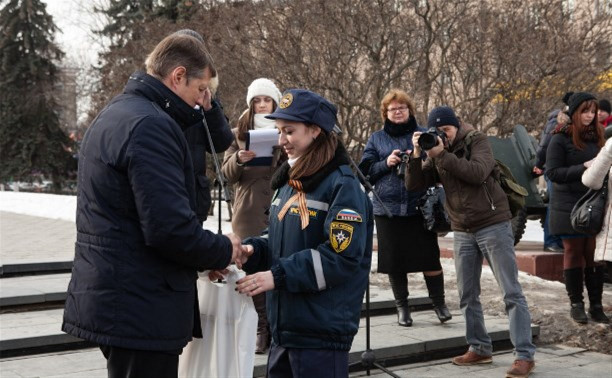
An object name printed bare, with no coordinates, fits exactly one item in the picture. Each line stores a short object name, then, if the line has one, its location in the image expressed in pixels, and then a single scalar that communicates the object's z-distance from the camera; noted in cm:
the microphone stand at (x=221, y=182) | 384
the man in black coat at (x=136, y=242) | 293
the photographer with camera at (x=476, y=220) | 591
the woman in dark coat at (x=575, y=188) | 718
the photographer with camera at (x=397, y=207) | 681
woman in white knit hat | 614
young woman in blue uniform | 340
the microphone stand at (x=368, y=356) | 547
